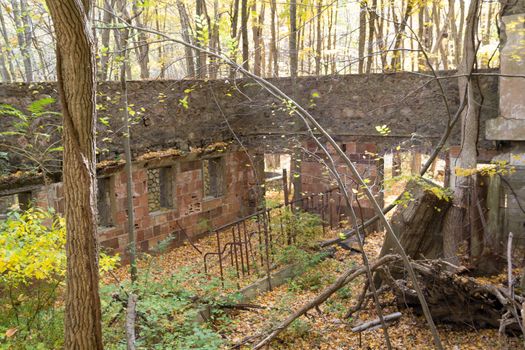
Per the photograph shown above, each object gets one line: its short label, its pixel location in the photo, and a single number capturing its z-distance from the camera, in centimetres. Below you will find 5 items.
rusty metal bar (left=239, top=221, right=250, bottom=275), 789
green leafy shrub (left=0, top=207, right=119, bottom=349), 393
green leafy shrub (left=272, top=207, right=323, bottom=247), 909
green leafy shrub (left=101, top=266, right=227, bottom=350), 457
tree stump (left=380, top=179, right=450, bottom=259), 621
